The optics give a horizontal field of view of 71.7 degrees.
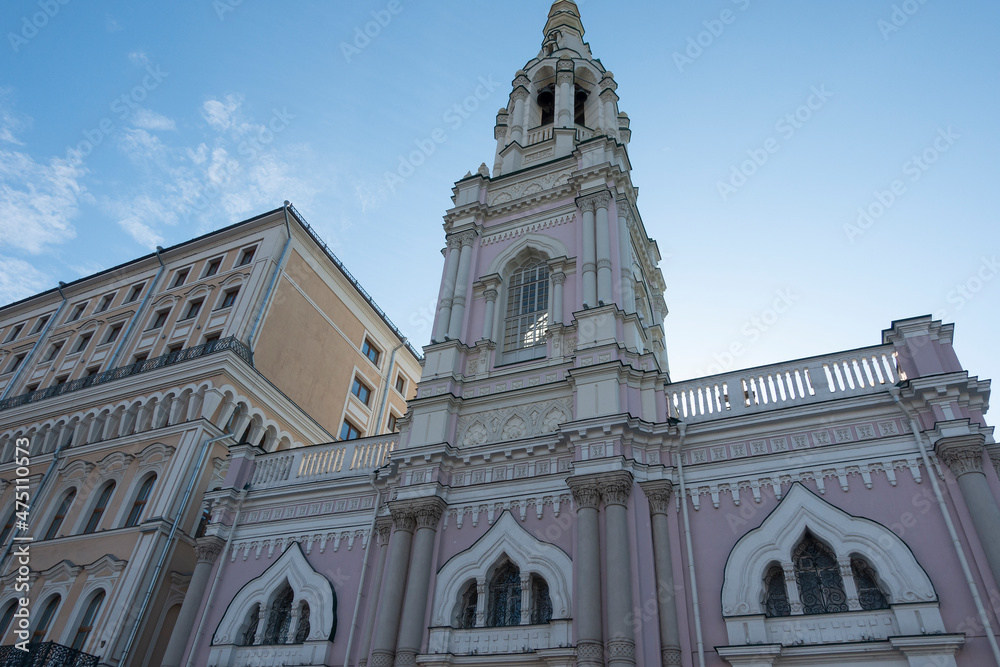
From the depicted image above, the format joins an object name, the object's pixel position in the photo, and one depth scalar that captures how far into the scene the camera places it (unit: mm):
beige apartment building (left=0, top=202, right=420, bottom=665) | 20516
